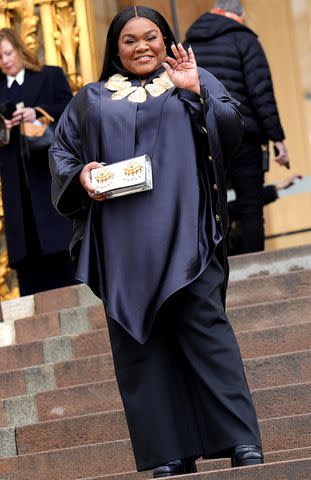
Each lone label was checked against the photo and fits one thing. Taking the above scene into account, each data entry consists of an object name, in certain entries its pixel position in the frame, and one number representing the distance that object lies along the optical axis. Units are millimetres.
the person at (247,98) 14112
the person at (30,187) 14353
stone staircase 10015
